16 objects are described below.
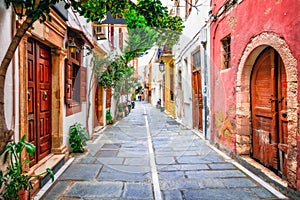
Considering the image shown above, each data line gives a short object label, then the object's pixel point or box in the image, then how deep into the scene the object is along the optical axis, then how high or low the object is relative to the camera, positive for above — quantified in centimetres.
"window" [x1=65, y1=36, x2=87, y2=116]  509 +43
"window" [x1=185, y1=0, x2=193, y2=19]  928 +355
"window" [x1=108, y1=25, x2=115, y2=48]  1099 +298
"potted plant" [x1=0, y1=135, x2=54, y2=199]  232 -76
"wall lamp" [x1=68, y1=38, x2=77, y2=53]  512 +112
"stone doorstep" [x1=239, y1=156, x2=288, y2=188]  338 -114
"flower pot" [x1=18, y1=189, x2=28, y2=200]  253 -98
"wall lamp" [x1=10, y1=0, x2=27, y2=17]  233 +93
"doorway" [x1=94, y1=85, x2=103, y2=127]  995 -25
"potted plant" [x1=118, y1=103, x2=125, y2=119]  1358 -59
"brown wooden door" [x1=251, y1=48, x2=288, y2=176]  360 -20
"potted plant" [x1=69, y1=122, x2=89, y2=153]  529 -83
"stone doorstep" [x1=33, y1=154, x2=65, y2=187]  351 -103
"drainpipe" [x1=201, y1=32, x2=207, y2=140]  698 +34
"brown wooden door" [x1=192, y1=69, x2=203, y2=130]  829 -4
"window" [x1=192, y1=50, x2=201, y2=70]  802 +133
